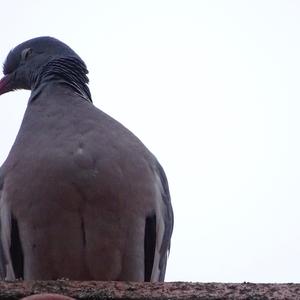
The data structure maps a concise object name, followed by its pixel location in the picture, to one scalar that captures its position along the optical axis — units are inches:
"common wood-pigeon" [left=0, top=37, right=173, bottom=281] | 325.1
